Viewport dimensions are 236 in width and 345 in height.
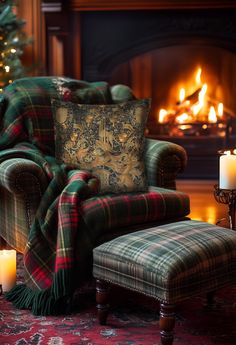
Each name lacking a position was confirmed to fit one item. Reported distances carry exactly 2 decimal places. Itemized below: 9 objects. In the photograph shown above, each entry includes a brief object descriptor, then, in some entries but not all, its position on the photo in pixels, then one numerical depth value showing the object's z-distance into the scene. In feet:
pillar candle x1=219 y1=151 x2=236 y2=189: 8.66
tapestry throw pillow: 9.28
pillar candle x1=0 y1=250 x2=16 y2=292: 8.77
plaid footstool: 6.86
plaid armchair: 8.59
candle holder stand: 8.64
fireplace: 16.93
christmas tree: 15.30
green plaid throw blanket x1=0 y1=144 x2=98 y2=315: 8.19
